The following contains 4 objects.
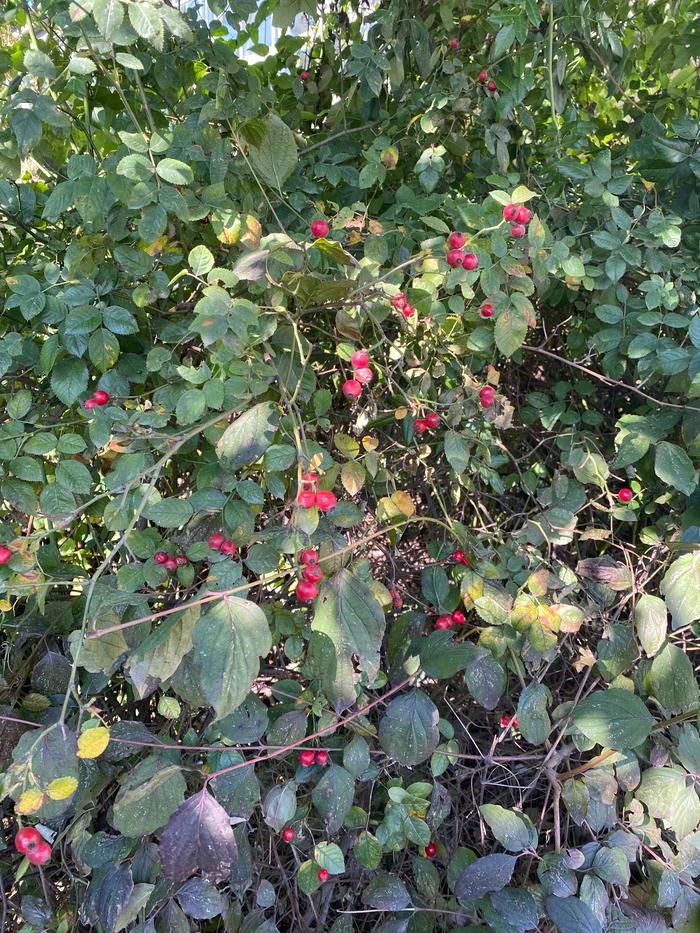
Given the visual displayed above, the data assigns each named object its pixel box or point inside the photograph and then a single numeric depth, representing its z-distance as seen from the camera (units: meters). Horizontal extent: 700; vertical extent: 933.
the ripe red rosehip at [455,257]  1.08
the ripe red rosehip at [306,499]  0.91
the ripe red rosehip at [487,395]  1.18
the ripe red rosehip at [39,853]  0.82
